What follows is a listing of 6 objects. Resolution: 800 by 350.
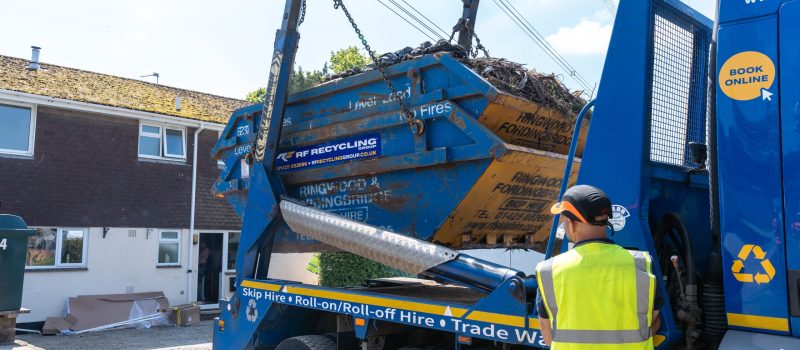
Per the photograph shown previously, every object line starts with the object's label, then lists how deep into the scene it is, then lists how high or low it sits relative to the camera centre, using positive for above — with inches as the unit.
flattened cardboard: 574.3 -78.4
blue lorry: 113.0 +11.0
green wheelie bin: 417.1 -26.3
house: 580.4 +27.2
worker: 99.0 -8.3
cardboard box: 609.6 -83.5
